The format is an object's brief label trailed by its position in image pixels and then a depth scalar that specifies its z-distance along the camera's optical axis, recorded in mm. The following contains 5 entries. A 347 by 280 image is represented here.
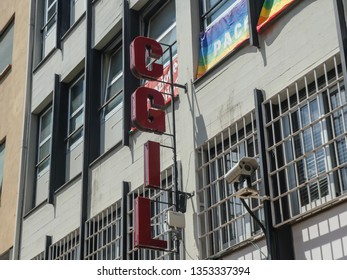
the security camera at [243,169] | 11016
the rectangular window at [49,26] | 22219
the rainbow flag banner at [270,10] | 12334
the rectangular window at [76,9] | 20750
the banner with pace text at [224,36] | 13516
